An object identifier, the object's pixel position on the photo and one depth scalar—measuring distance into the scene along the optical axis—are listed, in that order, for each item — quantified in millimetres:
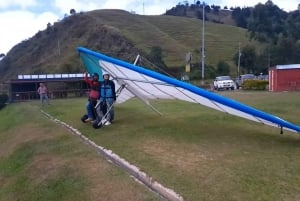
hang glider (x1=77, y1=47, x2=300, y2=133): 5421
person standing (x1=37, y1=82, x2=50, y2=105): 16329
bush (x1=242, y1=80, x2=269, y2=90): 24396
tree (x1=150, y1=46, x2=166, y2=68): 45794
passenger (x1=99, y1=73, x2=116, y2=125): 7786
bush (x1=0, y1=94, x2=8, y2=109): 21944
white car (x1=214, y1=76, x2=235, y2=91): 26210
